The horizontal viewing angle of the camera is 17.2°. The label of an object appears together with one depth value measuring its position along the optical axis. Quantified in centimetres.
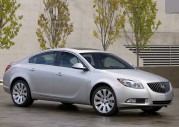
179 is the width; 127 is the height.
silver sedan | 1319
